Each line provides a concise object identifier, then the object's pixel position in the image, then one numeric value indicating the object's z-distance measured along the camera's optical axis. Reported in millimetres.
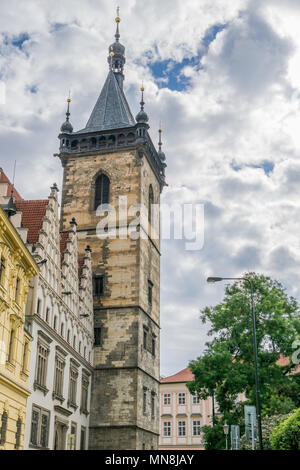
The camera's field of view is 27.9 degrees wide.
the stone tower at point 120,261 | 40000
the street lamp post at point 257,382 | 21838
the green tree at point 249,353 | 35125
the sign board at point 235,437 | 23831
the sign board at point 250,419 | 20750
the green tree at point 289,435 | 20641
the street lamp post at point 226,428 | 32050
